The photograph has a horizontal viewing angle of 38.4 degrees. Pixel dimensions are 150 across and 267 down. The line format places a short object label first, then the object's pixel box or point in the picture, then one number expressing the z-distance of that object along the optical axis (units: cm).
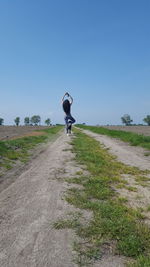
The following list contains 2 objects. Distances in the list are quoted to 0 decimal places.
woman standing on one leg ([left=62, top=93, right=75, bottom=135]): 1822
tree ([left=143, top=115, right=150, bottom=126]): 19025
